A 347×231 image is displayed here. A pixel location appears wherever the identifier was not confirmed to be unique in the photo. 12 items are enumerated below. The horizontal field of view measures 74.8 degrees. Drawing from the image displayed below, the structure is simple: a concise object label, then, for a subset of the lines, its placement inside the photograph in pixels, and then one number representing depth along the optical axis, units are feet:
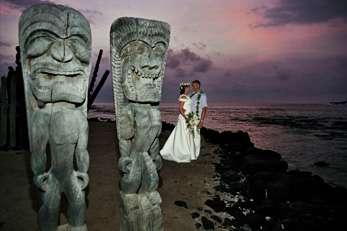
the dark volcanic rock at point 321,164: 27.09
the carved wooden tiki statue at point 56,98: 7.30
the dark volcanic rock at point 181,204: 13.64
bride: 22.76
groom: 22.71
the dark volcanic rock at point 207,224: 11.60
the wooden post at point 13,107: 23.40
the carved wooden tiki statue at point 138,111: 9.09
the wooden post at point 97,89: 31.89
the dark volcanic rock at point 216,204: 13.54
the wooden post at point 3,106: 23.31
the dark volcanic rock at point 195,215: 12.55
